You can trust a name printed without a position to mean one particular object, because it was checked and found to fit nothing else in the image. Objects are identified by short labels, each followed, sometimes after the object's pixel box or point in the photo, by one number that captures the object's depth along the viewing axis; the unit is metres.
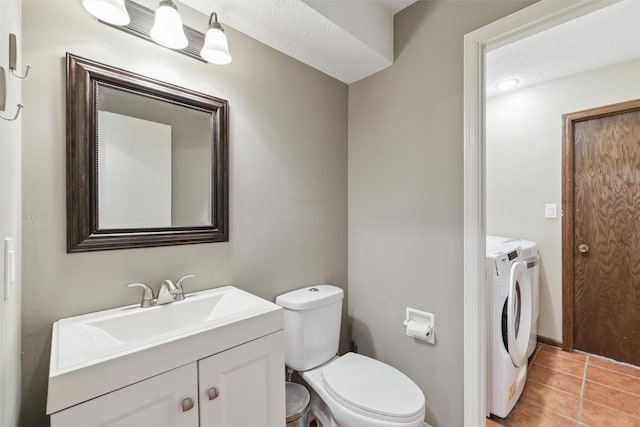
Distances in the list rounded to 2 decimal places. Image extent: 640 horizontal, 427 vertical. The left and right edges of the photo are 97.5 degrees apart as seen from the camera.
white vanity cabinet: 0.74
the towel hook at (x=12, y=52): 0.67
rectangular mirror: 1.03
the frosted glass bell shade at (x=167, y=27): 1.06
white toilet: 1.17
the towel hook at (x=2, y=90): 0.55
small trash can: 1.29
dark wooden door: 2.18
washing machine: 1.64
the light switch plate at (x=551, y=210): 2.48
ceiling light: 2.49
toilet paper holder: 1.55
